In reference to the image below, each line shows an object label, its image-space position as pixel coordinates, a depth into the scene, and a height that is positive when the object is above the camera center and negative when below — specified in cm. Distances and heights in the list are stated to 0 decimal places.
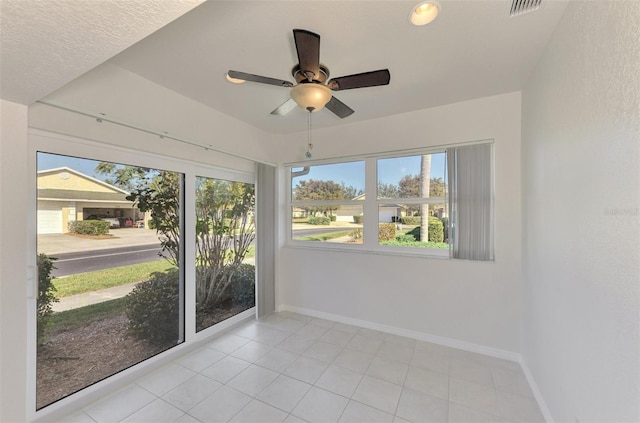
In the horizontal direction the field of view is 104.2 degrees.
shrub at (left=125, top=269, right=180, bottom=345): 225 -91
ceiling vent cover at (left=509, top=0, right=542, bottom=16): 135 +114
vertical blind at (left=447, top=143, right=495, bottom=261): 249 +11
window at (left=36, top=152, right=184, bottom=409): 175 -47
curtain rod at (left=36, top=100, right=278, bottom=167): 168 +70
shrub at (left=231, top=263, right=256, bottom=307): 325 -99
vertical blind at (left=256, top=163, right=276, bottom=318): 339 -37
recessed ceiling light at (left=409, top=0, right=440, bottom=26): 135 +114
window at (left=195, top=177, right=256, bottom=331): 279 -45
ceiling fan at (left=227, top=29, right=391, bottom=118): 149 +85
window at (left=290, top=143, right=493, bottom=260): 253 +11
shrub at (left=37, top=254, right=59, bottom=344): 171 -56
